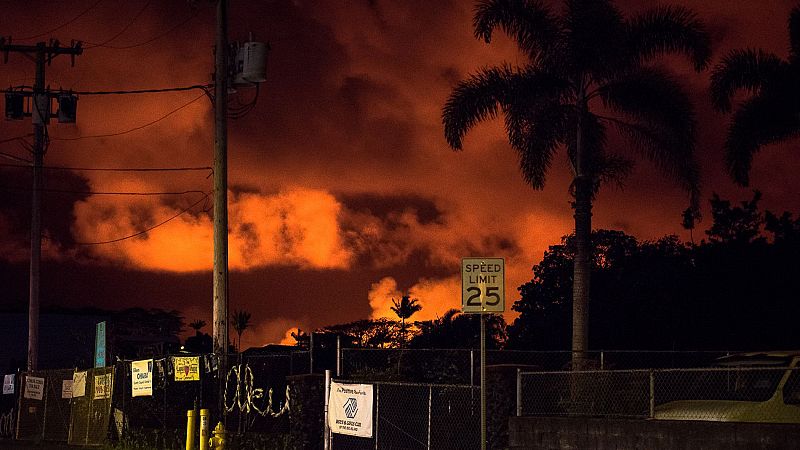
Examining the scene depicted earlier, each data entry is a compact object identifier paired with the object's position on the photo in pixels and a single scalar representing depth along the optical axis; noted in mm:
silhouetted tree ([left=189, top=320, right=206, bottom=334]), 141512
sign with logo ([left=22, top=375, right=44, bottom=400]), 31688
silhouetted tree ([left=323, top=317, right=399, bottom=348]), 104438
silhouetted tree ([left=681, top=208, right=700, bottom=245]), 52938
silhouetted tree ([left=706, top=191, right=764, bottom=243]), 51353
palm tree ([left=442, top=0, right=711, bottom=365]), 29984
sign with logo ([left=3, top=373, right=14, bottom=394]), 38375
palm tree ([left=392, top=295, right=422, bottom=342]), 106000
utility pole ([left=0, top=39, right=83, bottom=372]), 34406
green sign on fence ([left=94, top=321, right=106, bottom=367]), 29391
